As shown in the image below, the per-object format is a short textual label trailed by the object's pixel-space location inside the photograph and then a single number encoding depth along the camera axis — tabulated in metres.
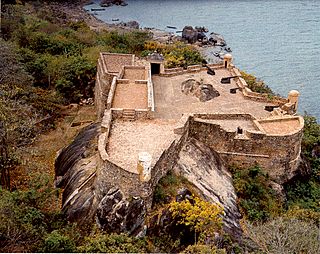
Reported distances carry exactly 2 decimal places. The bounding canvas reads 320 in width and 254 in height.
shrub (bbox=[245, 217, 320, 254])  17.81
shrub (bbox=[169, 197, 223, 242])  20.22
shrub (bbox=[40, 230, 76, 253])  17.50
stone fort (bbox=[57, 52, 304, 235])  21.77
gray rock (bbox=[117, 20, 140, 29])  84.25
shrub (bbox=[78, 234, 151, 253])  16.52
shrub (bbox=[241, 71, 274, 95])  41.47
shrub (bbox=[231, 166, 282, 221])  26.45
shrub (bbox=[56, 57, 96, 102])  39.38
